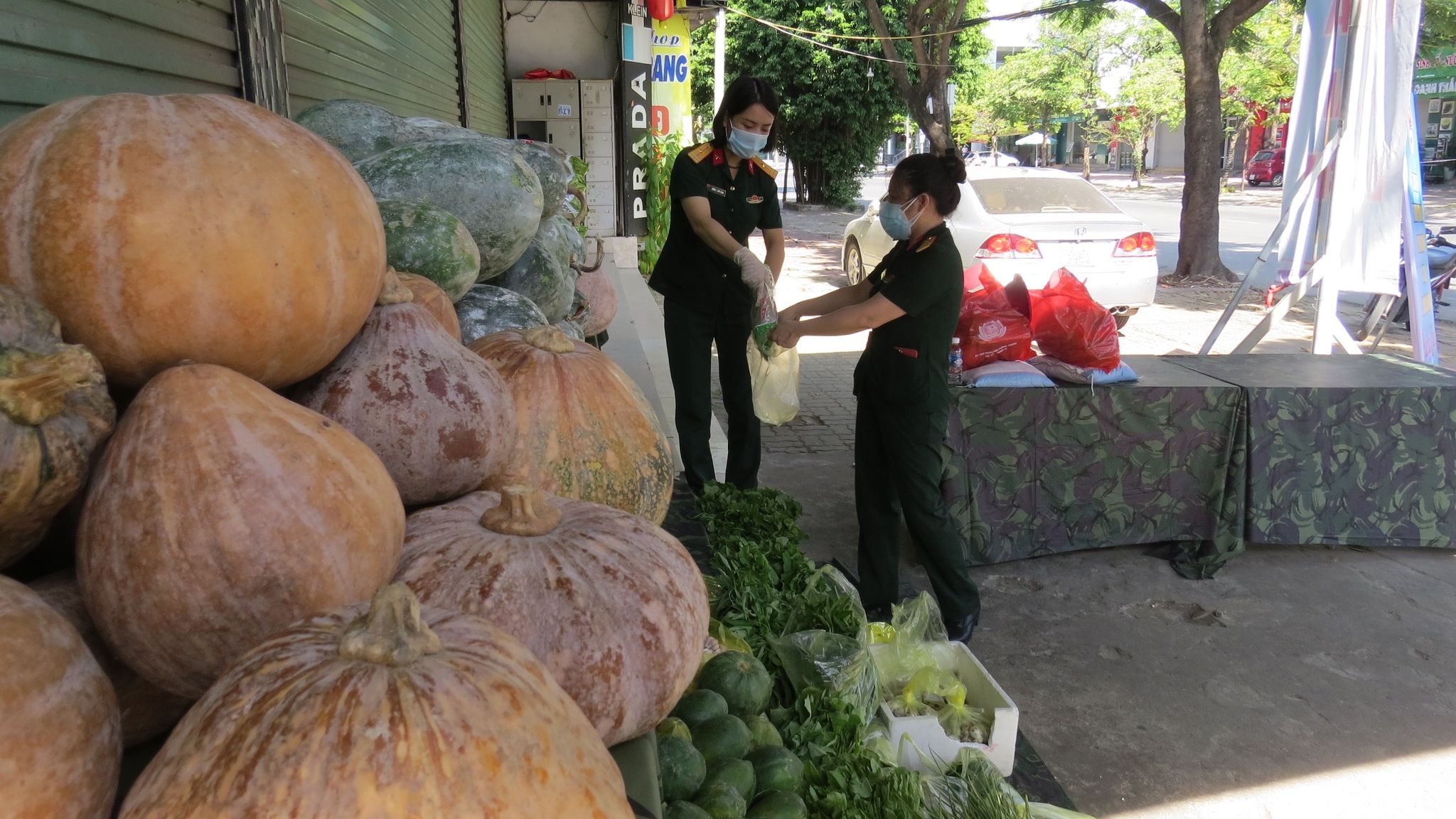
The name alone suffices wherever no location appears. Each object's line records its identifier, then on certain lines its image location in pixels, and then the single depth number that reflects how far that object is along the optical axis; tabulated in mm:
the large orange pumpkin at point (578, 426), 1904
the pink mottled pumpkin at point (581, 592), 1259
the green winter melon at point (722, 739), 1835
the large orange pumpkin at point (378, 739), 789
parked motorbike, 8359
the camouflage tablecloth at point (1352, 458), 4594
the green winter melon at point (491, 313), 2701
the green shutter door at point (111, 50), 2004
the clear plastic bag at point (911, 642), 2943
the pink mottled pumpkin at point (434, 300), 1859
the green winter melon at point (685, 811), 1579
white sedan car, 9461
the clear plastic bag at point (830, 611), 2742
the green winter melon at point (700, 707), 1899
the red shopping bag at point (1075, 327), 4438
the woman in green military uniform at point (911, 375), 3627
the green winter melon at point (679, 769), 1648
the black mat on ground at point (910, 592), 2779
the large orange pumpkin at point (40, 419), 919
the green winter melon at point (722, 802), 1669
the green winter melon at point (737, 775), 1772
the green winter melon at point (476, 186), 2779
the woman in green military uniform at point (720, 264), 4379
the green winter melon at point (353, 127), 3035
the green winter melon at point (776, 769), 1900
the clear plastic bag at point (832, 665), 2465
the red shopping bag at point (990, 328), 4520
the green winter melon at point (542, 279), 3523
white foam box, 2623
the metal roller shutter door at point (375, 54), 3797
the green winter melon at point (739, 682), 2055
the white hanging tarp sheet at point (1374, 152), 5559
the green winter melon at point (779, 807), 1788
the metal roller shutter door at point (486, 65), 9164
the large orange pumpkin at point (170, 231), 1084
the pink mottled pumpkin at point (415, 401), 1406
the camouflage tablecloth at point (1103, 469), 4508
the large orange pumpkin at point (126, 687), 1030
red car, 37094
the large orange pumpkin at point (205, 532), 967
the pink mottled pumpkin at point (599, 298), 5344
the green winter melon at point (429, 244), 2270
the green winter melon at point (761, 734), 2037
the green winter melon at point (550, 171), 3824
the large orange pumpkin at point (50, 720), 753
